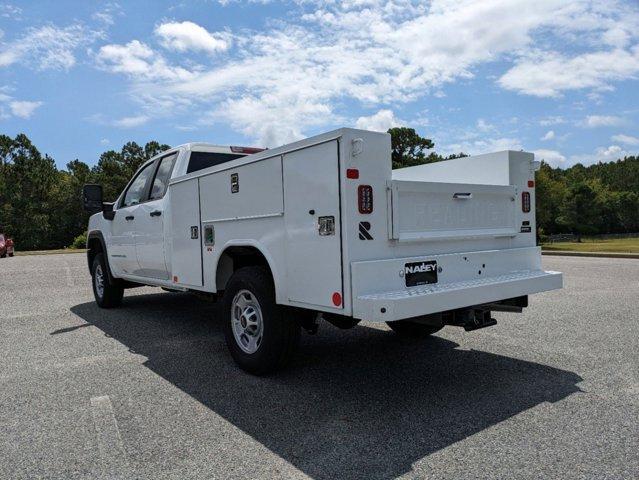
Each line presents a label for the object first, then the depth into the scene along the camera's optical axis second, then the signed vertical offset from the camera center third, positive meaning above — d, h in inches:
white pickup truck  146.3 -4.8
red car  1088.8 -22.7
